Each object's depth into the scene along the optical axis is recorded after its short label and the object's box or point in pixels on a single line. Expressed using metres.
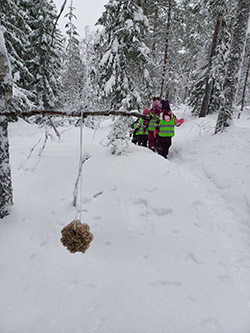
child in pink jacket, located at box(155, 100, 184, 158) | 5.55
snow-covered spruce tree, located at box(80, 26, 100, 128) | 9.87
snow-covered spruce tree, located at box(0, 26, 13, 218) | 2.92
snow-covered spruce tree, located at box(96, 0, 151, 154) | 7.75
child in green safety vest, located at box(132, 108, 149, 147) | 7.54
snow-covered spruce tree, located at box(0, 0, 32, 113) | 10.62
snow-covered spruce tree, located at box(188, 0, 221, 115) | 11.31
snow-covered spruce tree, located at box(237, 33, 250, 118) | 19.03
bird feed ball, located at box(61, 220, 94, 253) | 1.87
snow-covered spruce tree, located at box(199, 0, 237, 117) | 12.64
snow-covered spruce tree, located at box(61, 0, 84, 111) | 22.73
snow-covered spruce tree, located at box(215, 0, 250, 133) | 6.98
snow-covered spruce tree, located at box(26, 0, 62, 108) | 13.55
